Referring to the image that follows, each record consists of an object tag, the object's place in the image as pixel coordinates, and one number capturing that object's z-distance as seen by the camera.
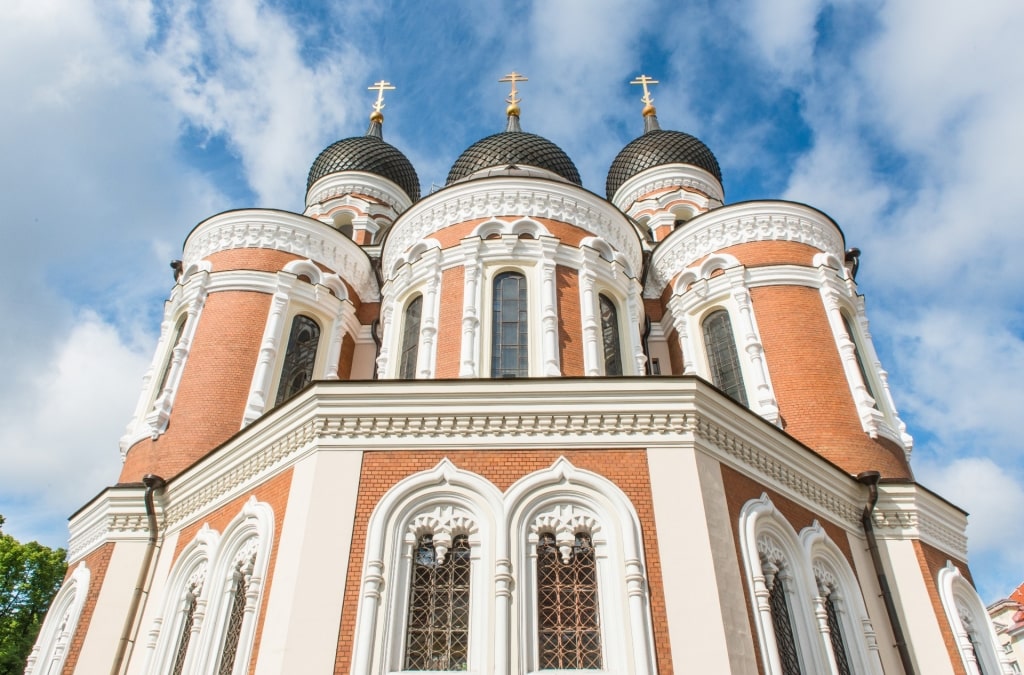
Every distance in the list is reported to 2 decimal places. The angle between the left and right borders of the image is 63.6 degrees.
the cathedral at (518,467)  7.55
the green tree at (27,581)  18.72
